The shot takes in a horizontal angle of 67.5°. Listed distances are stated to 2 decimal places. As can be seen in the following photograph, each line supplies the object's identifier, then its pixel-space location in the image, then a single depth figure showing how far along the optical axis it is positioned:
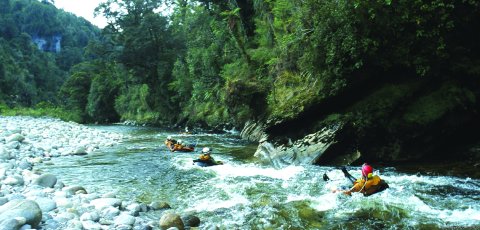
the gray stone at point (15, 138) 13.42
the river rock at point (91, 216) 5.33
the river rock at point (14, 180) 7.11
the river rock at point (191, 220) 5.64
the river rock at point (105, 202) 6.09
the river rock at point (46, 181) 7.40
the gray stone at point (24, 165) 9.43
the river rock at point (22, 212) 4.56
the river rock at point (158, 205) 6.45
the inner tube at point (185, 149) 14.15
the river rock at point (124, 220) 5.32
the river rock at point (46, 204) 5.50
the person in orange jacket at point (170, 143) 14.56
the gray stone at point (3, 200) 5.47
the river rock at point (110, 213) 5.58
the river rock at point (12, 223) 4.27
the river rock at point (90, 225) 4.99
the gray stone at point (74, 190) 7.09
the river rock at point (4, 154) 9.81
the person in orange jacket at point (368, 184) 6.68
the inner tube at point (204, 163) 10.44
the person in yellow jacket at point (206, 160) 10.43
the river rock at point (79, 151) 13.20
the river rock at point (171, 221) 5.39
